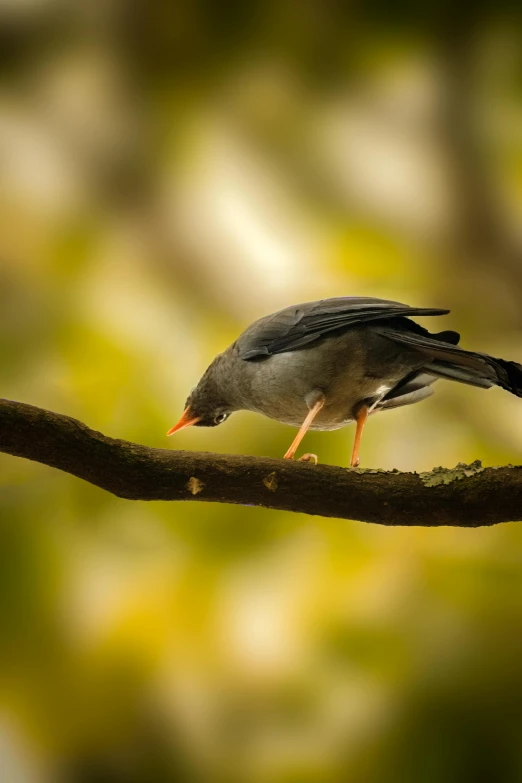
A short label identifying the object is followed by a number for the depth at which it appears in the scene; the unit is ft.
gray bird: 18.57
